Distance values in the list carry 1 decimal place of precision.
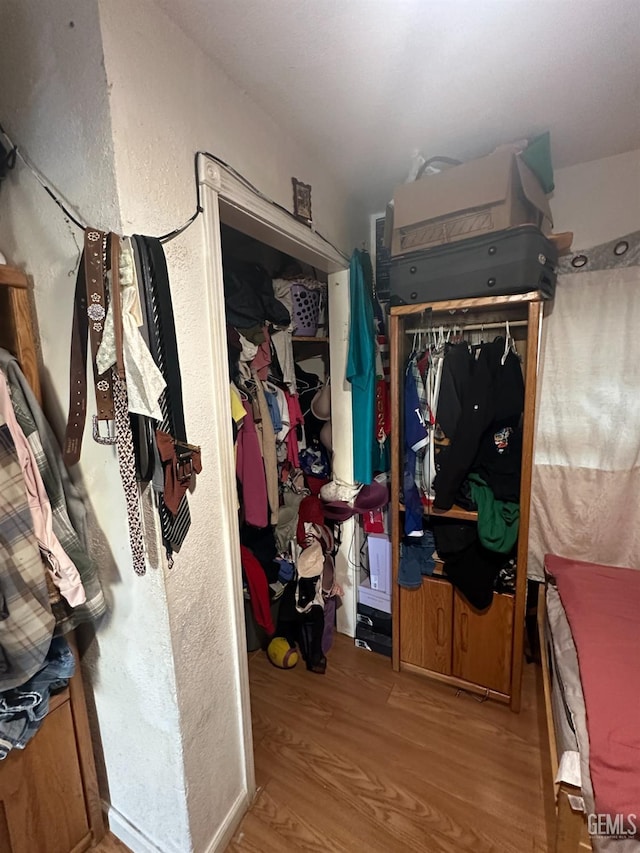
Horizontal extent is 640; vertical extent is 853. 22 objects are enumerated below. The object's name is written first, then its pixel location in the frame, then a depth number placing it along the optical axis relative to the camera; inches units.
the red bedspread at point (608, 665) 37.9
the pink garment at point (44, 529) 37.7
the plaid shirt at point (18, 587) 36.2
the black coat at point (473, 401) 63.6
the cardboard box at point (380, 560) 80.3
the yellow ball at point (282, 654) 78.7
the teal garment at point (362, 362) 72.3
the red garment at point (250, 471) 68.1
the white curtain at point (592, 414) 68.0
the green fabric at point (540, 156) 56.6
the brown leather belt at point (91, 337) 32.1
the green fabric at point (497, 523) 65.5
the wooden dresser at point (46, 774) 40.5
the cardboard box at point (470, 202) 54.7
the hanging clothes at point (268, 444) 70.4
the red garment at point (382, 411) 77.0
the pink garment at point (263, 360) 70.8
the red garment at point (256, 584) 75.9
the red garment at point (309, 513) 80.0
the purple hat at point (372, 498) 78.4
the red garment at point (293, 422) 77.1
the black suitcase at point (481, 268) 55.4
